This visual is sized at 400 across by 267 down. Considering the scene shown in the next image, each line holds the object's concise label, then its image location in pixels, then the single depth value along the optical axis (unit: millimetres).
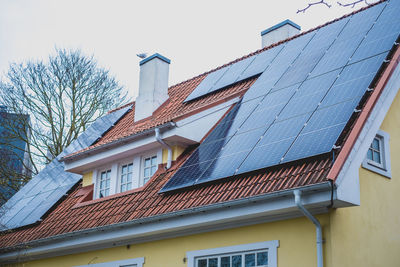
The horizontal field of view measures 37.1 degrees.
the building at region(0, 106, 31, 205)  25844
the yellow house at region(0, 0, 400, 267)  9766
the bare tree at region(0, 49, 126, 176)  26938
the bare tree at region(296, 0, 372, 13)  6540
